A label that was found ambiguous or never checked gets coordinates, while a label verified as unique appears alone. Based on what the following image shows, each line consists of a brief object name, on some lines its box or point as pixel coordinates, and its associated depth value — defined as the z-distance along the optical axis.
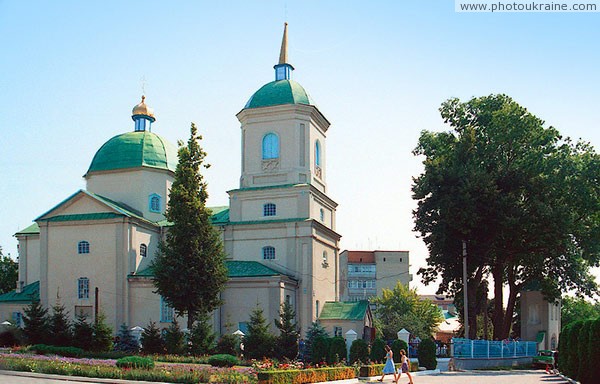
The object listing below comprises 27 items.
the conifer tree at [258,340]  34.03
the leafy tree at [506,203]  39.28
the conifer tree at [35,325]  36.28
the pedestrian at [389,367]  26.00
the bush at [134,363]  23.11
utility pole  38.58
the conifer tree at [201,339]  32.66
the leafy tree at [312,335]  36.03
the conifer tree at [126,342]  36.22
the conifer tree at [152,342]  34.00
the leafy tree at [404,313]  62.47
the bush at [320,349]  32.35
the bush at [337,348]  32.56
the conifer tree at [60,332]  35.16
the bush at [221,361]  27.45
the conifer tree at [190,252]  34.59
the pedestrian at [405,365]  25.62
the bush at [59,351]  31.03
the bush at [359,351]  33.28
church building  40.00
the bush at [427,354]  34.16
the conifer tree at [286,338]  34.34
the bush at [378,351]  32.88
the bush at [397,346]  33.25
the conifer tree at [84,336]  34.47
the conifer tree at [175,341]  32.81
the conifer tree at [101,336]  34.19
